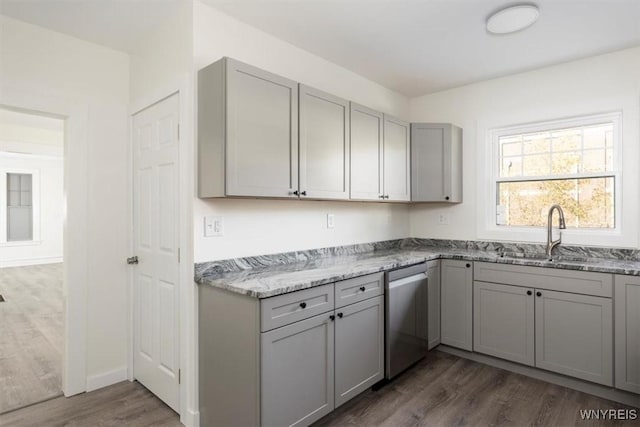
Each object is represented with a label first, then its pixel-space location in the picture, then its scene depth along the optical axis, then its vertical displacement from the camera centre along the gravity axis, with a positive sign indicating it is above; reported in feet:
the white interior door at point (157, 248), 7.52 -0.86
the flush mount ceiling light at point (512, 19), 7.21 +4.08
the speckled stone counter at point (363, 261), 6.56 -1.29
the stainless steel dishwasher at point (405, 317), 8.43 -2.74
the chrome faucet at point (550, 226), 9.65 -0.43
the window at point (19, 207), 24.97 +0.30
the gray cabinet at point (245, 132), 6.49 +1.55
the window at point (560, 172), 9.69 +1.15
